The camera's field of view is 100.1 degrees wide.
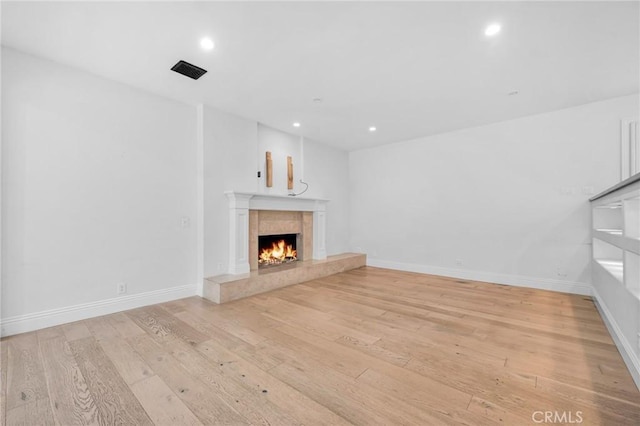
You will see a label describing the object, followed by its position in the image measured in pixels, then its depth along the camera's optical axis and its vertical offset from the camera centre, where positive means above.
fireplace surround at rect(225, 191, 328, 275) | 3.70 -0.17
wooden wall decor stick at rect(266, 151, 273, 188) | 4.32 +0.69
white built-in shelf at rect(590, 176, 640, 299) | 1.77 -0.17
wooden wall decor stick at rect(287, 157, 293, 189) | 4.70 +0.70
